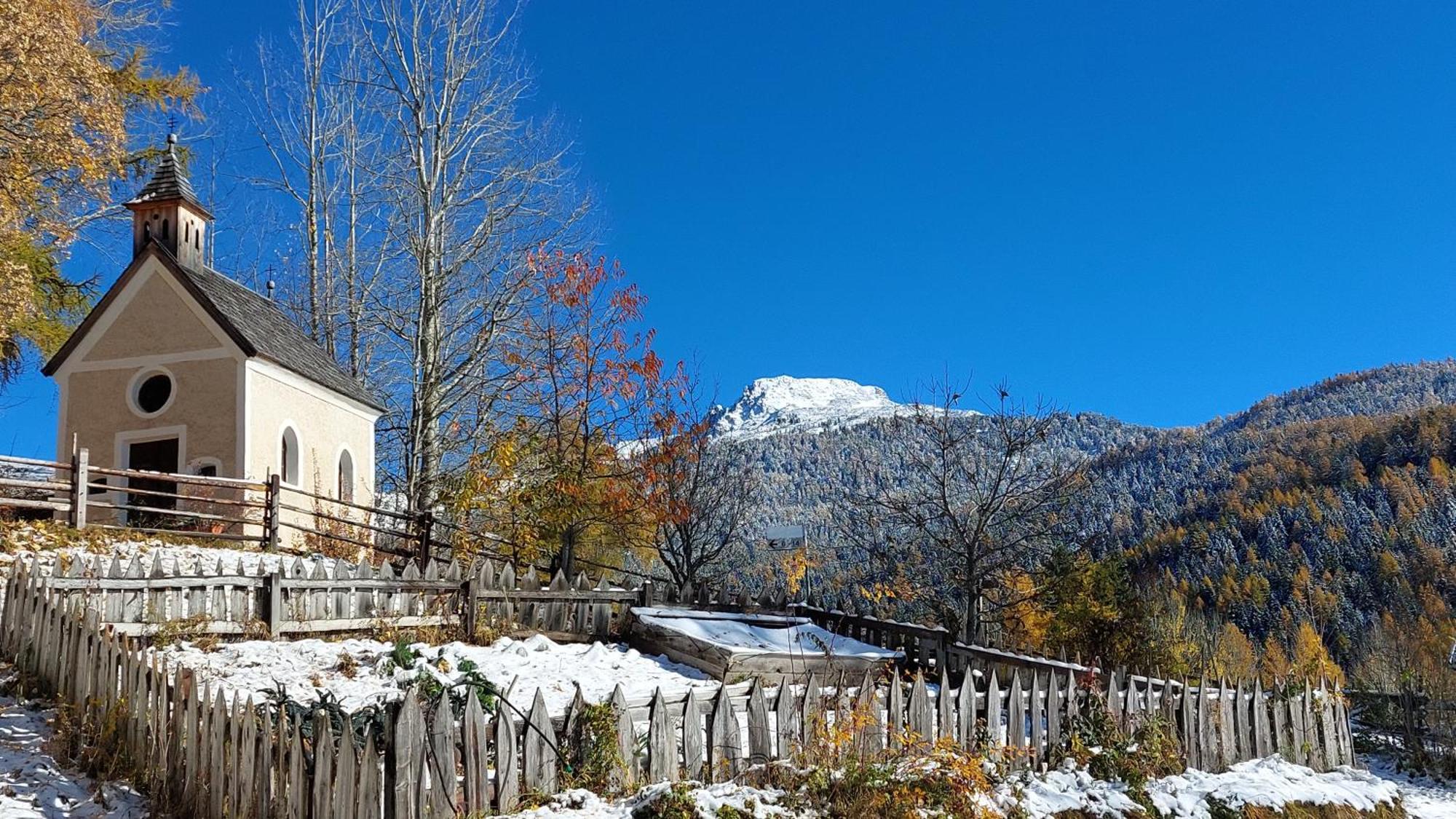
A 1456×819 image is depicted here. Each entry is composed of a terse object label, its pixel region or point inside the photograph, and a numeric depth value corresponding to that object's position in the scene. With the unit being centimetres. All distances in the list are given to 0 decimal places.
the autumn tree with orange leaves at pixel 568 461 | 2188
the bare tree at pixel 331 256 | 3366
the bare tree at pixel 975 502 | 1905
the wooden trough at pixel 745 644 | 1267
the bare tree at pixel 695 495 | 2398
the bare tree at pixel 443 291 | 2809
